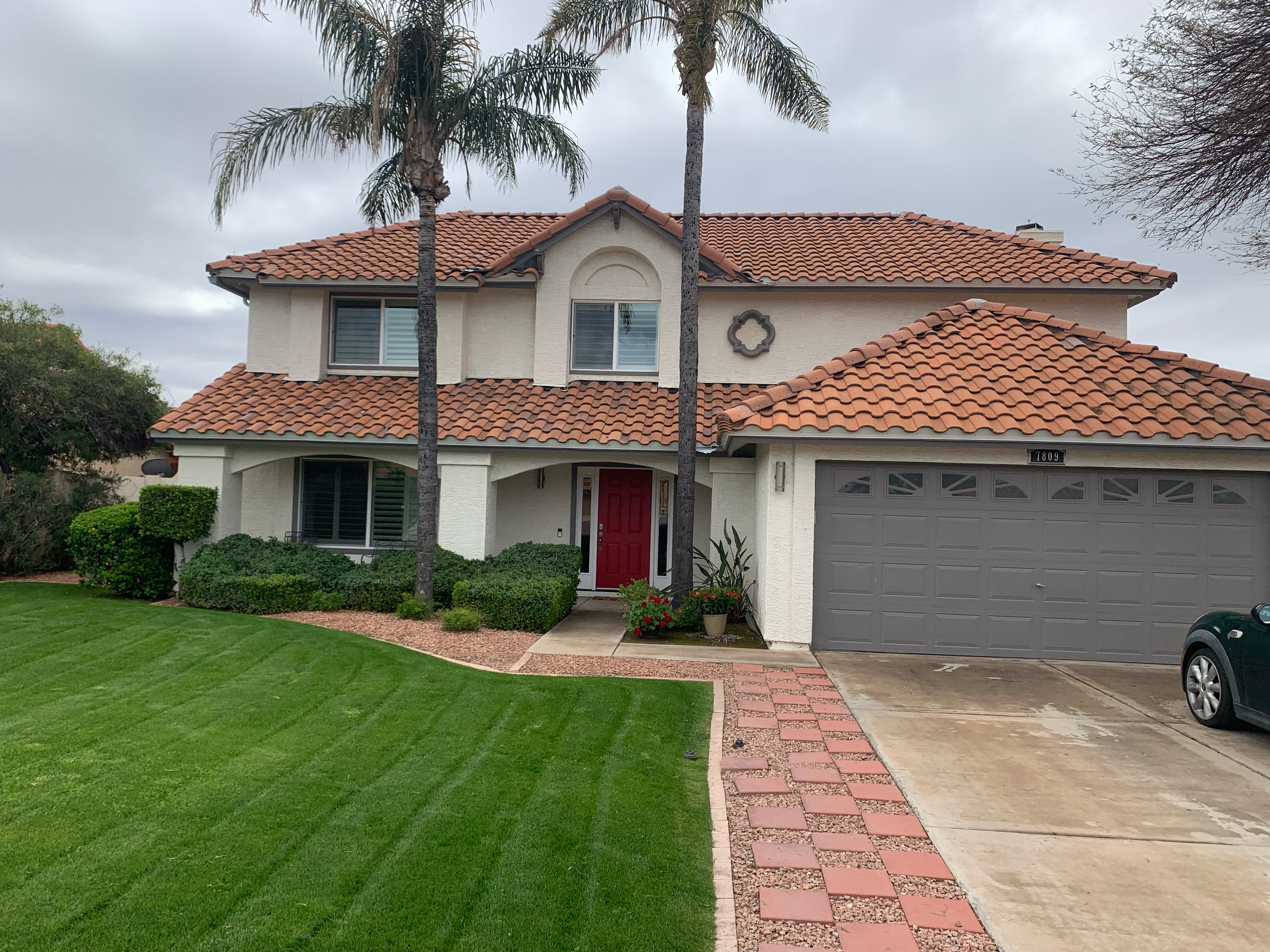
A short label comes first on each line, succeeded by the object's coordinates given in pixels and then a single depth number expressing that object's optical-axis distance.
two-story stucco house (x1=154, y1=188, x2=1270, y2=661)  9.90
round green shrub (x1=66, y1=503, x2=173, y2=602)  12.40
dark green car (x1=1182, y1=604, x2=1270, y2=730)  6.51
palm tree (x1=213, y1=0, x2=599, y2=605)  10.91
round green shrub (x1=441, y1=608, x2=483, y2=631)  10.66
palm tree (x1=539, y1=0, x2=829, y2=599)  11.40
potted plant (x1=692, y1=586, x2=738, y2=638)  11.02
